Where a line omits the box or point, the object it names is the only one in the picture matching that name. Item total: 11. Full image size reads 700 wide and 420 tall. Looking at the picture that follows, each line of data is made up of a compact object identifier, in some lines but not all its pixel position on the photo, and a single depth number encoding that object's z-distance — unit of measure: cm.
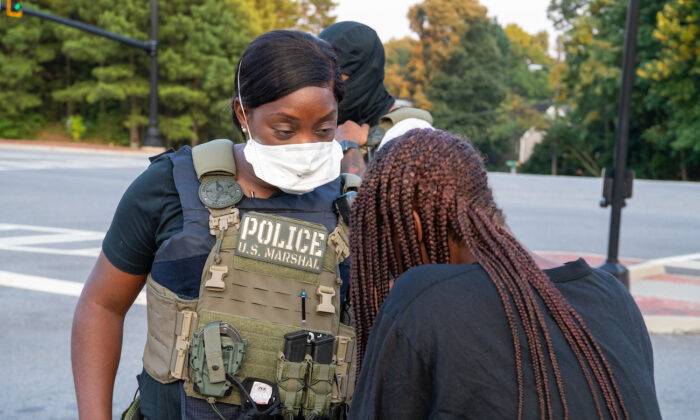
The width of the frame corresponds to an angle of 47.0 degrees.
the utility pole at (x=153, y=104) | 3206
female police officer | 196
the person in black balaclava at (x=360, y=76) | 312
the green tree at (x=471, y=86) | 5594
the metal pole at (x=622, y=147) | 739
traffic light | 1998
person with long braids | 136
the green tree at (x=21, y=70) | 3850
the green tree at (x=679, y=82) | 2430
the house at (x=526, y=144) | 6903
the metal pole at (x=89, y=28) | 2158
